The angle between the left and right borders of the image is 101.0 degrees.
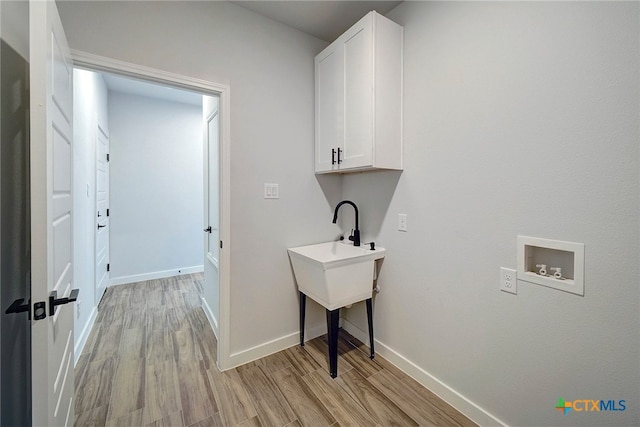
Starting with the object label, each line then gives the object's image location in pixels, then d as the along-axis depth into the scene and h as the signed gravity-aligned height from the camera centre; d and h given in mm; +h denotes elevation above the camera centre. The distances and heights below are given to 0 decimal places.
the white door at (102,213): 2979 -38
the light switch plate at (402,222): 1877 -74
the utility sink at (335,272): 1774 -436
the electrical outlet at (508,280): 1306 -344
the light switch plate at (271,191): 2057 +157
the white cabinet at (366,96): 1722 +800
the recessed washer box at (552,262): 1102 -226
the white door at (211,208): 2477 +26
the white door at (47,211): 818 -4
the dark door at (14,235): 1002 -103
